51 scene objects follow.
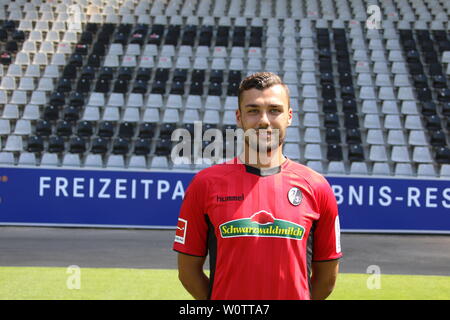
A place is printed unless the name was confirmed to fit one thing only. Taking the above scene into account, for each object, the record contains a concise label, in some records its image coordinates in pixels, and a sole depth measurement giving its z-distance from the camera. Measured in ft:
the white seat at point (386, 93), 55.62
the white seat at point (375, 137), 50.47
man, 7.59
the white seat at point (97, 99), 54.65
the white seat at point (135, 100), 54.85
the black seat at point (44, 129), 51.62
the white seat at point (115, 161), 47.65
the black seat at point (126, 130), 51.20
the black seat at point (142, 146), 49.32
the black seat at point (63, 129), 51.16
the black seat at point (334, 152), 48.34
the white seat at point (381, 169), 46.62
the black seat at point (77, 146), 49.39
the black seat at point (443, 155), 48.42
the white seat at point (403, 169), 47.14
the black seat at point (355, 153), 48.47
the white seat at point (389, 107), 54.09
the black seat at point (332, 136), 50.44
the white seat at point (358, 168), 47.03
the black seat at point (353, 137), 50.60
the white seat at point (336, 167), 46.68
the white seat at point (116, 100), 54.60
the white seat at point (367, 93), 55.67
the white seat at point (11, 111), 53.57
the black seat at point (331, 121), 52.08
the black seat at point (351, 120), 52.01
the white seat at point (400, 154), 48.78
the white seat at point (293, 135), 50.83
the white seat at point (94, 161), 47.34
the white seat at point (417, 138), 50.75
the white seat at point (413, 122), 52.34
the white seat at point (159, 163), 46.98
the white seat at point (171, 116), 52.95
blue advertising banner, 40.60
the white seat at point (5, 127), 51.65
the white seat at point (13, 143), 49.83
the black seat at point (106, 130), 51.34
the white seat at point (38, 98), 55.21
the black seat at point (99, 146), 49.39
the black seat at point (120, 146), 49.37
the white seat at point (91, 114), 53.01
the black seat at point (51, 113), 52.90
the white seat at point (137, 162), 47.57
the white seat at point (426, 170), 46.19
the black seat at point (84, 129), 51.06
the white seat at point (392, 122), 52.37
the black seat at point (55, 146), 49.57
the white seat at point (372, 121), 52.54
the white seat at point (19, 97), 55.42
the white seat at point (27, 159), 47.93
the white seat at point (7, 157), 47.63
